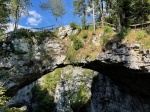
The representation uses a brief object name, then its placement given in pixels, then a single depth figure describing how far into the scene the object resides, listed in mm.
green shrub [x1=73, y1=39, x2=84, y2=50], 10518
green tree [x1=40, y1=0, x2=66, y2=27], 21627
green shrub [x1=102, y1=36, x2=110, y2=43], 9833
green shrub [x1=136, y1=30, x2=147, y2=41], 9176
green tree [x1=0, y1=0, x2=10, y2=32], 11127
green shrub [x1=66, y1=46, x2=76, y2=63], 10441
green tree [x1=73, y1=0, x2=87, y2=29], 18430
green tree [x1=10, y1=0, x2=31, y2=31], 14700
